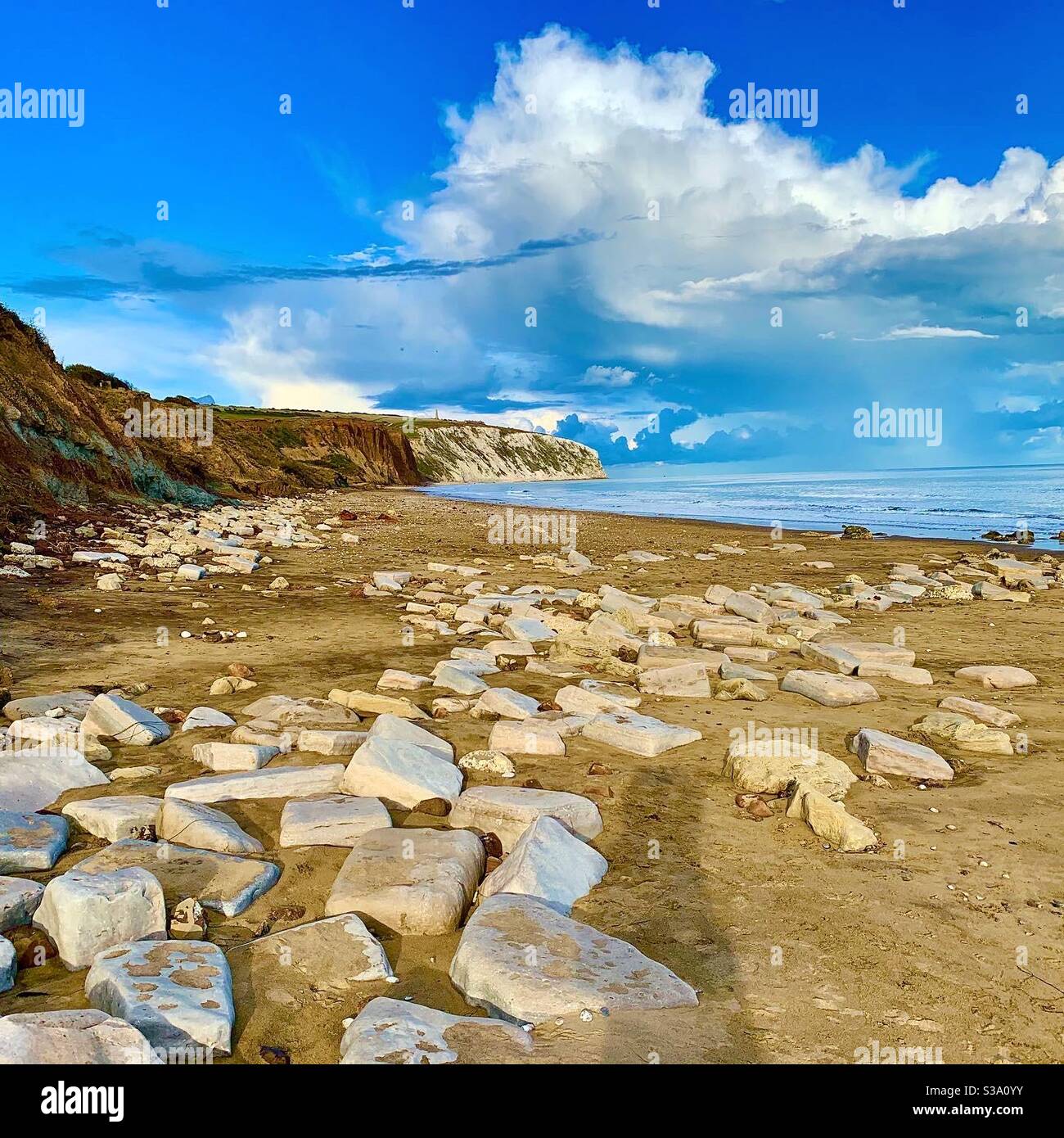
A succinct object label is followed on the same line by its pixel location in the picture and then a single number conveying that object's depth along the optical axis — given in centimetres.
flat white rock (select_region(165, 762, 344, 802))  364
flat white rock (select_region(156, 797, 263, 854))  317
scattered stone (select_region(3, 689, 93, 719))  459
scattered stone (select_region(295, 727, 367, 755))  430
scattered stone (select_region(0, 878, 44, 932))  252
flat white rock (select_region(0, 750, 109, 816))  350
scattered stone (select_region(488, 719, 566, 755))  445
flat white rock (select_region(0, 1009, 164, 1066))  176
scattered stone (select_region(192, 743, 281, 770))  402
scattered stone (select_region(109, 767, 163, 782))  388
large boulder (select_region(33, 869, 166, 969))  239
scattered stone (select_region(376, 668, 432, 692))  561
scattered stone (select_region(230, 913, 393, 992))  239
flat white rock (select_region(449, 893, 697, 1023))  221
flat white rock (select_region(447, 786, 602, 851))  340
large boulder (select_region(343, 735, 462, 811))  370
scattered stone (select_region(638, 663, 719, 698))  575
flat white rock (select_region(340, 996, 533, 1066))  194
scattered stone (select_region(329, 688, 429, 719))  496
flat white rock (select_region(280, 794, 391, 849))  332
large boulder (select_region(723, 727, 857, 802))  390
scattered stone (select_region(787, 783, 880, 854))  334
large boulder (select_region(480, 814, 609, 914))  284
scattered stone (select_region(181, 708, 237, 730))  461
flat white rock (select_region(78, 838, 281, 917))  279
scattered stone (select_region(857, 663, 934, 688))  612
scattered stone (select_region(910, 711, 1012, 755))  460
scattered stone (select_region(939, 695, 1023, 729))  507
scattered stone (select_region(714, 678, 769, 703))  567
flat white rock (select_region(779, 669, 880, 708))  556
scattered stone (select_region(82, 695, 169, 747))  436
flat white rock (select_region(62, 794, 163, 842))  325
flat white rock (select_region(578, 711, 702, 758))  451
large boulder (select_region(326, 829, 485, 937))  273
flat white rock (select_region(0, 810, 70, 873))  295
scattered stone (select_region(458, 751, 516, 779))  414
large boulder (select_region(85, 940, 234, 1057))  202
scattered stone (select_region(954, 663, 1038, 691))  607
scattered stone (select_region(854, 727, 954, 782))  413
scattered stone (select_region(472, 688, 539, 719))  501
